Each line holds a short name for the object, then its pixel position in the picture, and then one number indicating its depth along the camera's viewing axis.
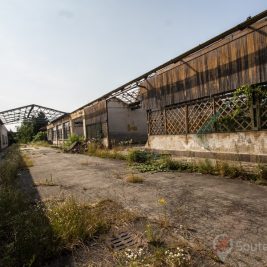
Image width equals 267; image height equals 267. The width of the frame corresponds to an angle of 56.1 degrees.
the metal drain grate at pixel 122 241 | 3.19
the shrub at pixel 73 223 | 3.31
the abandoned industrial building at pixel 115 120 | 19.00
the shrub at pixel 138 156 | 10.95
